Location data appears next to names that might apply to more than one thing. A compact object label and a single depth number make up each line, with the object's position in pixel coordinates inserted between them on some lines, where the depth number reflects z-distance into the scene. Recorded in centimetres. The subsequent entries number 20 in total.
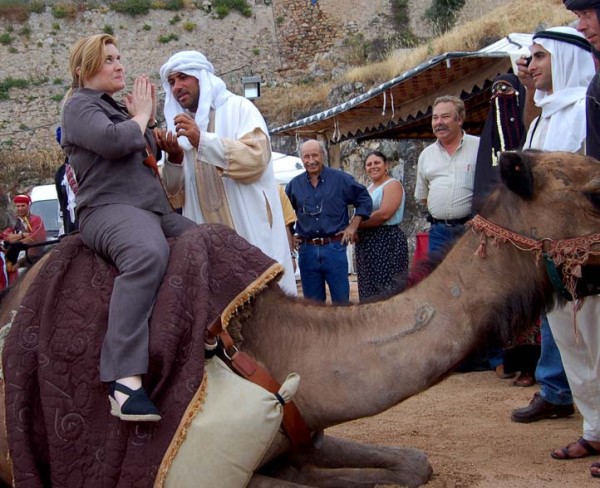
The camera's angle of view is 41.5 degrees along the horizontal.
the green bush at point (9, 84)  4102
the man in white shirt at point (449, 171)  737
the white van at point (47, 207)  1672
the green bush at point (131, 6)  4428
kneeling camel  327
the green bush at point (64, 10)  4353
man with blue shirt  877
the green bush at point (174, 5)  4525
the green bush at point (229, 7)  4594
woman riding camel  327
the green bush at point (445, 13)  4019
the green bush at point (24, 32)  4288
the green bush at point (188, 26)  4525
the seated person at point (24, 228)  998
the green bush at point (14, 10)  4288
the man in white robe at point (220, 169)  488
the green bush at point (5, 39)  4213
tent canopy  1025
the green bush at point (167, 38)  4462
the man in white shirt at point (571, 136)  463
